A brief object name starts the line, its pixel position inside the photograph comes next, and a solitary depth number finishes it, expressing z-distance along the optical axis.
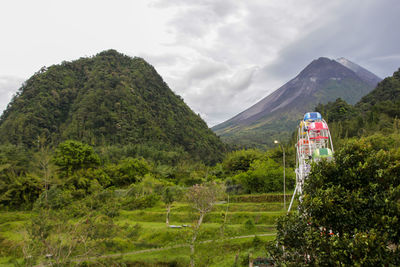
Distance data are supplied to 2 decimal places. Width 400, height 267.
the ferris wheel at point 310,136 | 15.74
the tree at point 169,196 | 20.44
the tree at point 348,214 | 5.13
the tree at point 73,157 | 29.28
